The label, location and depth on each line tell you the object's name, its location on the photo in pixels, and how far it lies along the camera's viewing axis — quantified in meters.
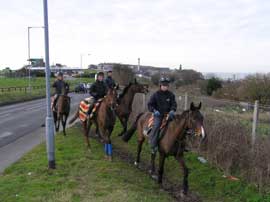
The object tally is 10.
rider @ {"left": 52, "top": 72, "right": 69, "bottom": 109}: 12.49
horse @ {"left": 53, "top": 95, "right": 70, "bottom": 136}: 12.22
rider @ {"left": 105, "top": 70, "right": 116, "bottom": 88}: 11.01
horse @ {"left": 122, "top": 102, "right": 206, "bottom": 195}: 6.18
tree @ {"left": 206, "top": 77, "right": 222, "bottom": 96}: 32.74
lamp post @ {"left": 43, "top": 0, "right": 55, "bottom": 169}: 7.35
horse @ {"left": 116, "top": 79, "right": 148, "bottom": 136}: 11.53
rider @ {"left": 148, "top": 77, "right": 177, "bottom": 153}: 7.14
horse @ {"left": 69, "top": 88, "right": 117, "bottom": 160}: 8.62
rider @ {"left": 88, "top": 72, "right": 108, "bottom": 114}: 10.13
